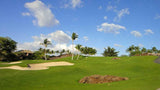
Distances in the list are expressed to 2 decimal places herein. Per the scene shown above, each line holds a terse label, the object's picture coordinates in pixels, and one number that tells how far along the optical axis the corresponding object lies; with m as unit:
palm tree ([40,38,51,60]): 72.44
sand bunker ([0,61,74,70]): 28.88
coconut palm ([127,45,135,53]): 92.60
